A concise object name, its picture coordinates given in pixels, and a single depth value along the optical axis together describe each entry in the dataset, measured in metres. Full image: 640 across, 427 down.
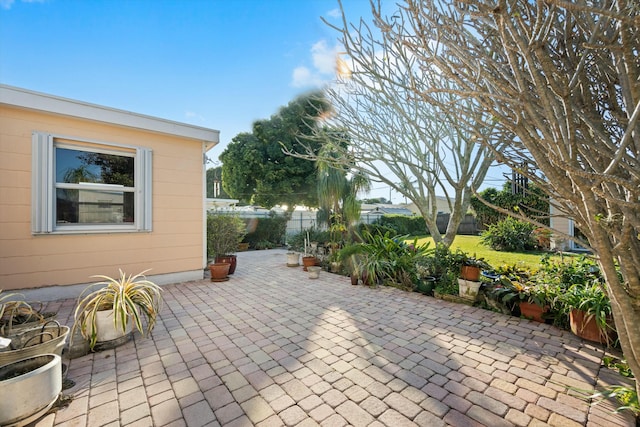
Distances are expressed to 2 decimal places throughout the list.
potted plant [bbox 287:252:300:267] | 7.49
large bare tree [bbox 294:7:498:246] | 5.20
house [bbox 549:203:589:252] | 8.27
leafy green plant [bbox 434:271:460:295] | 4.50
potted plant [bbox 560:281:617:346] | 2.82
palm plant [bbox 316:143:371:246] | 7.82
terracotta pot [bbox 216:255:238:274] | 6.29
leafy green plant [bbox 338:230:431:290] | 5.25
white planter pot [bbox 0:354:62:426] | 1.68
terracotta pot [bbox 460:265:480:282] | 4.17
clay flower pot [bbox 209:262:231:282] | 5.71
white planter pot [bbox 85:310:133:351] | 2.81
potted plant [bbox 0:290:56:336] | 2.49
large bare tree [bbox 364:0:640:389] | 1.22
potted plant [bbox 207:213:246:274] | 6.74
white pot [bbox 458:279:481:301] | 4.16
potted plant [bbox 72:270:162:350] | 2.77
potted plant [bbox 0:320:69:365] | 2.07
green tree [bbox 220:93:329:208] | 13.80
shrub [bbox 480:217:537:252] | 8.88
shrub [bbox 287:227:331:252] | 8.60
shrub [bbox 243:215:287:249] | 12.00
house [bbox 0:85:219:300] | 4.07
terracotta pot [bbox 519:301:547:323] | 3.54
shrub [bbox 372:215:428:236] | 16.78
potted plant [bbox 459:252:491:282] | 4.18
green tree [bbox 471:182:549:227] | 10.33
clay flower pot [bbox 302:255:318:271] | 7.12
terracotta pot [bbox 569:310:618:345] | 2.82
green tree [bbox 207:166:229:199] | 29.85
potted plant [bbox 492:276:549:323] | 3.54
